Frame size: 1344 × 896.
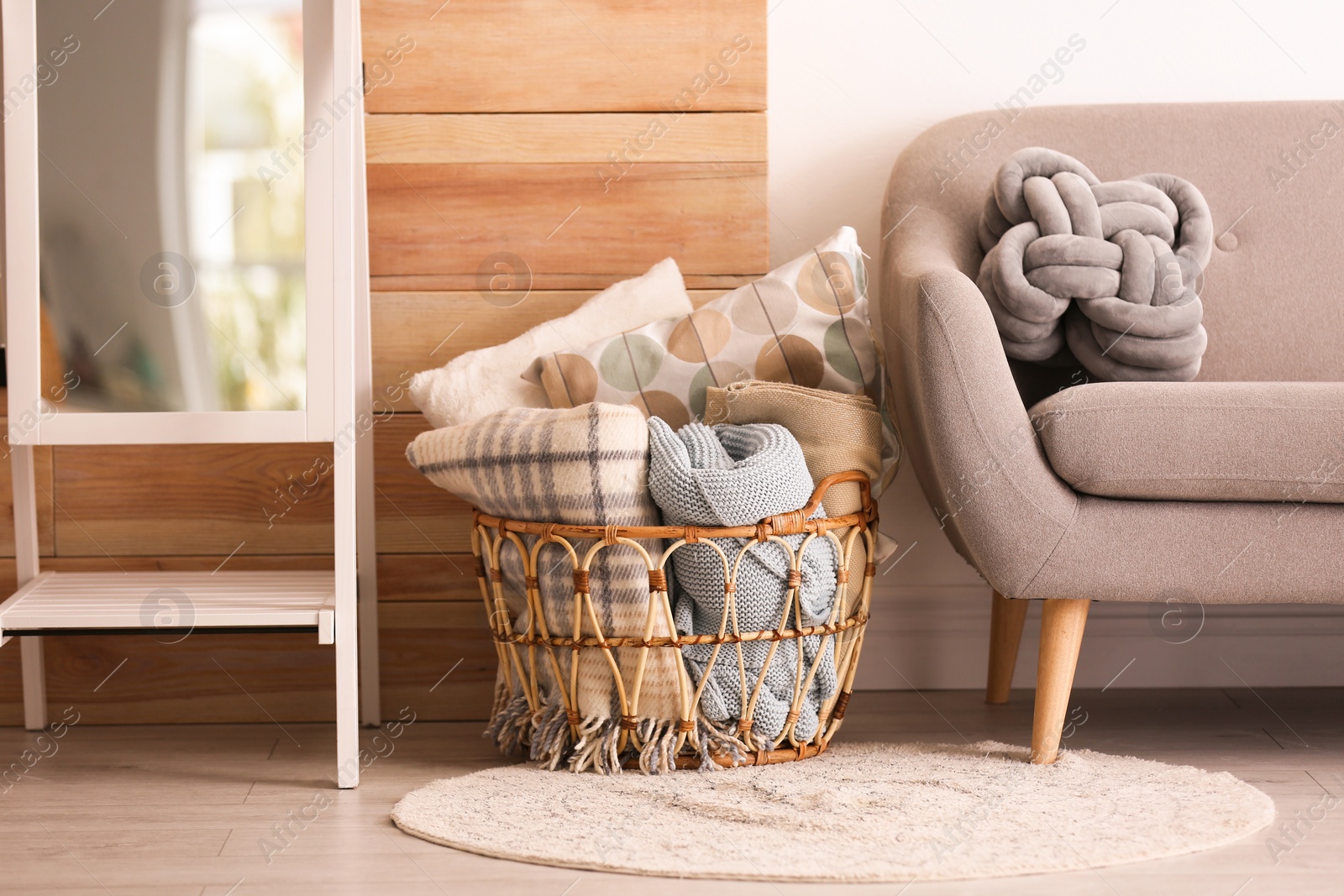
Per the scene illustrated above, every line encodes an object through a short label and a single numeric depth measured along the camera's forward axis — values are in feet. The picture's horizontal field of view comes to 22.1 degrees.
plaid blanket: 12.97
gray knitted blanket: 12.93
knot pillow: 13.63
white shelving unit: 13.16
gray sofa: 12.94
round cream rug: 12.31
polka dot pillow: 13.69
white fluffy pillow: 13.84
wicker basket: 12.97
